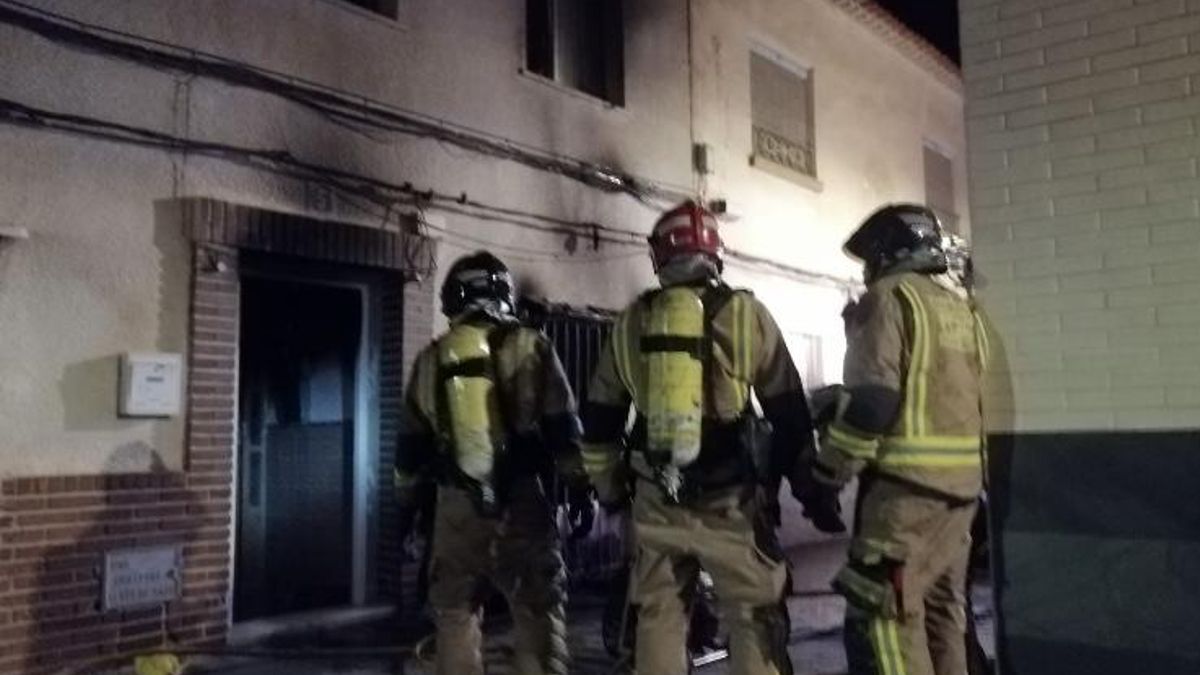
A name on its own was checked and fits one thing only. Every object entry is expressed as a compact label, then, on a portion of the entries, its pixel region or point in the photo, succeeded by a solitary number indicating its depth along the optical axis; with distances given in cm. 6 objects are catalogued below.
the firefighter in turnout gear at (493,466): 454
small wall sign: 603
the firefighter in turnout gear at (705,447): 396
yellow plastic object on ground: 564
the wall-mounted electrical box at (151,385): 615
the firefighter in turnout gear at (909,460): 383
